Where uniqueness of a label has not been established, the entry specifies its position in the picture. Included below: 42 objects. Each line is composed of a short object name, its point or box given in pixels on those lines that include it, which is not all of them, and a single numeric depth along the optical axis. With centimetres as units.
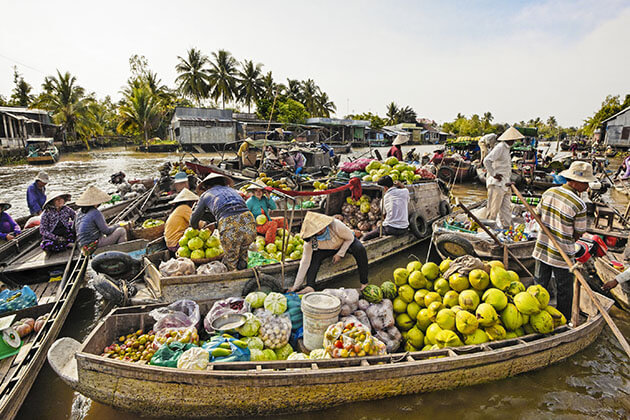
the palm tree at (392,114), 6712
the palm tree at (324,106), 4875
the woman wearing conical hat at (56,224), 523
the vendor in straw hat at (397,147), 882
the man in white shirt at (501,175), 632
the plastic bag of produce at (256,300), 365
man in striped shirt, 353
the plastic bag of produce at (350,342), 294
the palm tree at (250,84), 3834
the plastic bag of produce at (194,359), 268
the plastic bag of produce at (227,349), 290
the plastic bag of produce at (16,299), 387
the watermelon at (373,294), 366
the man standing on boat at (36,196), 737
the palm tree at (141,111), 3253
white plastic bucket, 315
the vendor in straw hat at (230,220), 427
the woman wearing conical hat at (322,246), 404
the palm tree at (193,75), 3616
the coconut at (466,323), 311
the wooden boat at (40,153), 2441
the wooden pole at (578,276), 261
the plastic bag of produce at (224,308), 340
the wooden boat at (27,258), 493
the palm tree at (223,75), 3675
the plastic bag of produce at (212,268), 431
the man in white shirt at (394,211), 587
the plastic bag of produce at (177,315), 331
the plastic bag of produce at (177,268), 413
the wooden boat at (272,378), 262
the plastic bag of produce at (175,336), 308
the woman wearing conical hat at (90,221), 493
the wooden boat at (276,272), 404
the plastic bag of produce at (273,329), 331
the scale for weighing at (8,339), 326
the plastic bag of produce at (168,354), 279
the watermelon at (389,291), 373
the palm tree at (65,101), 3225
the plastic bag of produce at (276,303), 353
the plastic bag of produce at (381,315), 351
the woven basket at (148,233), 607
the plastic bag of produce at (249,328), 325
